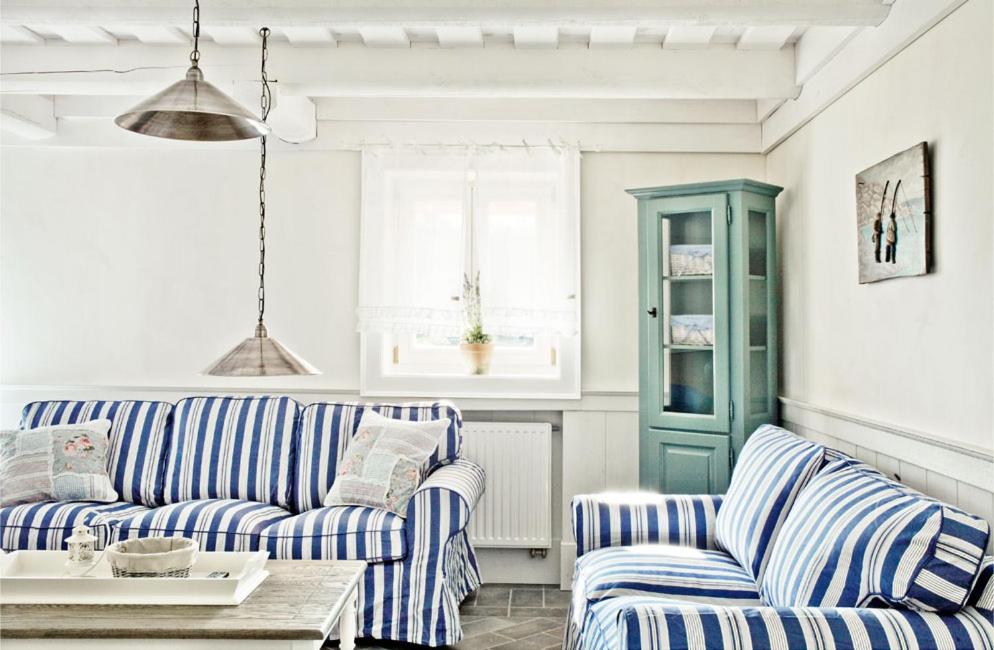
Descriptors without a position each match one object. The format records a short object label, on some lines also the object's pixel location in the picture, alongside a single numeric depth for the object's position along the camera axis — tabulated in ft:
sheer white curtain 13.55
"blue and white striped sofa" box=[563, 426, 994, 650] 5.54
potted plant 13.48
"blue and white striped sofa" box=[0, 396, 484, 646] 10.30
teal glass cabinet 11.37
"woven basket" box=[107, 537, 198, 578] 7.30
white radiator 13.44
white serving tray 6.99
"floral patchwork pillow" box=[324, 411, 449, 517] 10.87
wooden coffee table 6.46
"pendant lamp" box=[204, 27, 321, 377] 8.02
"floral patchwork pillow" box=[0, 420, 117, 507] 11.30
